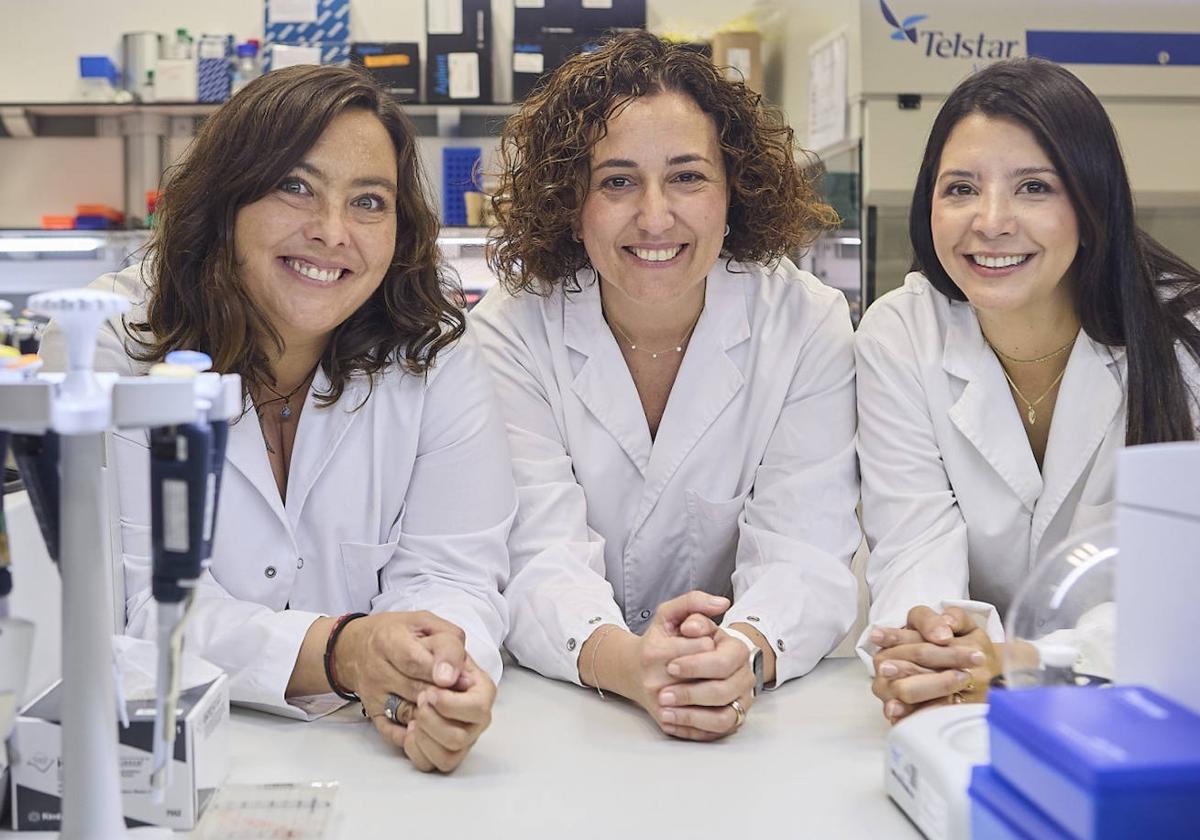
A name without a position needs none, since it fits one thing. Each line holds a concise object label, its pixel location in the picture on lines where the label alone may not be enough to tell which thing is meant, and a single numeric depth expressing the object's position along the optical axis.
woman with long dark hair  1.56
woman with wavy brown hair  1.44
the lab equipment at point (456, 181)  3.98
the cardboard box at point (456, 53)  4.05
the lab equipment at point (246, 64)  4.03
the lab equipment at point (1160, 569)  0.74
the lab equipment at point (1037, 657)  0.86
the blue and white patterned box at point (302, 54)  3.94
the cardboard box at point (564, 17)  4.07
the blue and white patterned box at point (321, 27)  4.08
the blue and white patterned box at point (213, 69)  4.03
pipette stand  0.75
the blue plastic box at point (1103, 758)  0.63
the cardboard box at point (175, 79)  3.99
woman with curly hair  1.69
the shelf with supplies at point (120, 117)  4.07
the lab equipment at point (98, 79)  4.06
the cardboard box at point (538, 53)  4.06
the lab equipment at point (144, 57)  4.05
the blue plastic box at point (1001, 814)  0.70
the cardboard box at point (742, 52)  4.07
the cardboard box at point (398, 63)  4.02
